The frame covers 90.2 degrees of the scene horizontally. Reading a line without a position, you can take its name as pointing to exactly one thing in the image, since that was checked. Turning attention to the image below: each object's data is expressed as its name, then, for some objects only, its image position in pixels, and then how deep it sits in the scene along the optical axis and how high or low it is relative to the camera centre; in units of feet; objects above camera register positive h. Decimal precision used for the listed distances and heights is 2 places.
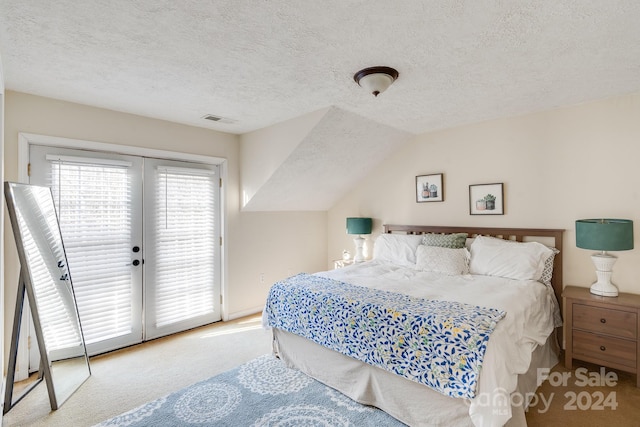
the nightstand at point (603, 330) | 8.13 -3.04
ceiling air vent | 11.12 +3.64
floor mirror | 7.55 -1.97
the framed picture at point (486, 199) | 11.62 +0.67
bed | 6.03 -2.46
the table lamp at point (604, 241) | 8.42 -0.69
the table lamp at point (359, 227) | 14.64 -0.39
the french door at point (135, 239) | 9.74 -0.63
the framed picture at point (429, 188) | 13.12 +1.23
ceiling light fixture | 7.44 +3.34
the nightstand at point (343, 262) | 14.89 -2.07
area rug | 7.04 -4.43
